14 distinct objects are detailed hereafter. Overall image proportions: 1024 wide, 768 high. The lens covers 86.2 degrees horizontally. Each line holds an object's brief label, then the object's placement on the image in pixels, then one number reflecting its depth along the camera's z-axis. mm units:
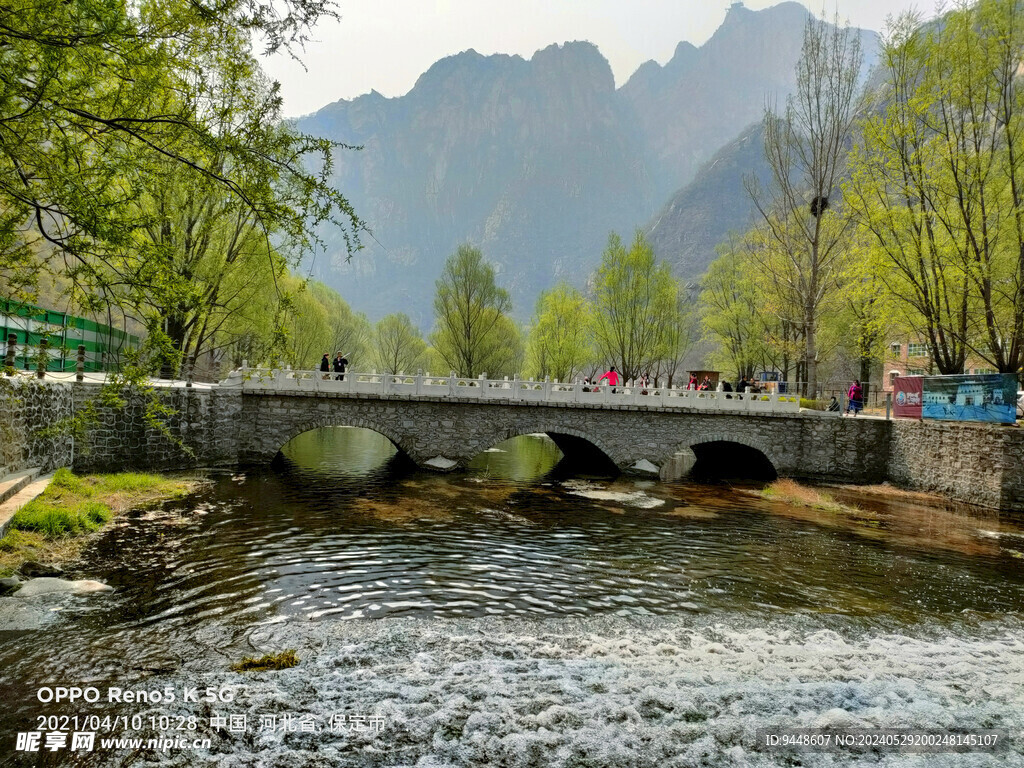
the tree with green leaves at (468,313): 39562
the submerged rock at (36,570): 8250
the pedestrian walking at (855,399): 25344
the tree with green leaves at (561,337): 44062
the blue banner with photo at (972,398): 17406
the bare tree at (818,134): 26469
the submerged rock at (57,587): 7723
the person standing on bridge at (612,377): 26062
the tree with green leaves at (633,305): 36531
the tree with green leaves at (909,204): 19266
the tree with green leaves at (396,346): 56344
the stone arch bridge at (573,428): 21031
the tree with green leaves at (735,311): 37750
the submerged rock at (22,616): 6738
